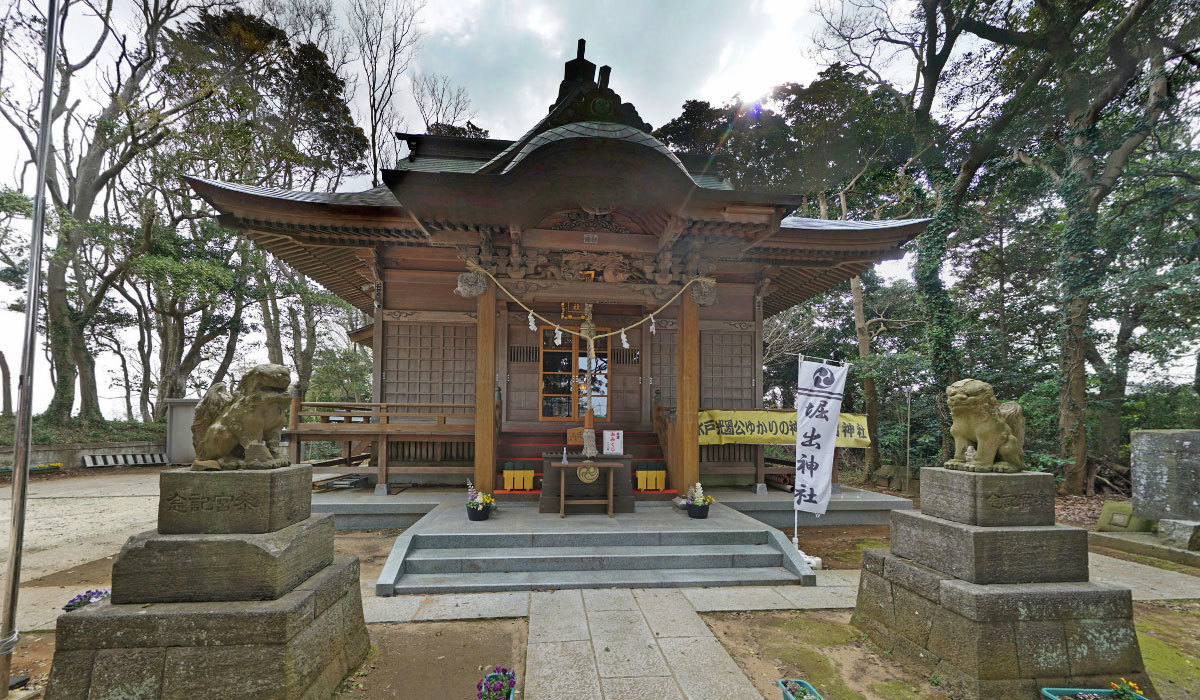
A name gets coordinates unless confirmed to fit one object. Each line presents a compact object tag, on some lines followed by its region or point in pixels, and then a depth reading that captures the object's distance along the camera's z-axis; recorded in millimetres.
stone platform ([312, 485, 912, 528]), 7027
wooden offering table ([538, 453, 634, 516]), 6523
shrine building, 6176
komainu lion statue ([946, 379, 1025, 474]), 3338
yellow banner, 8070
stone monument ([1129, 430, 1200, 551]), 6039
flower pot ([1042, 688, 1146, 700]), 2719
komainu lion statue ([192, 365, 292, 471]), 3002
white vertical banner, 6031
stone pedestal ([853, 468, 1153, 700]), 2902
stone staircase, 4762
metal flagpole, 2594
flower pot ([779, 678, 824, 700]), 2547
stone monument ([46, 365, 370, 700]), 2477
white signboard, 7008
